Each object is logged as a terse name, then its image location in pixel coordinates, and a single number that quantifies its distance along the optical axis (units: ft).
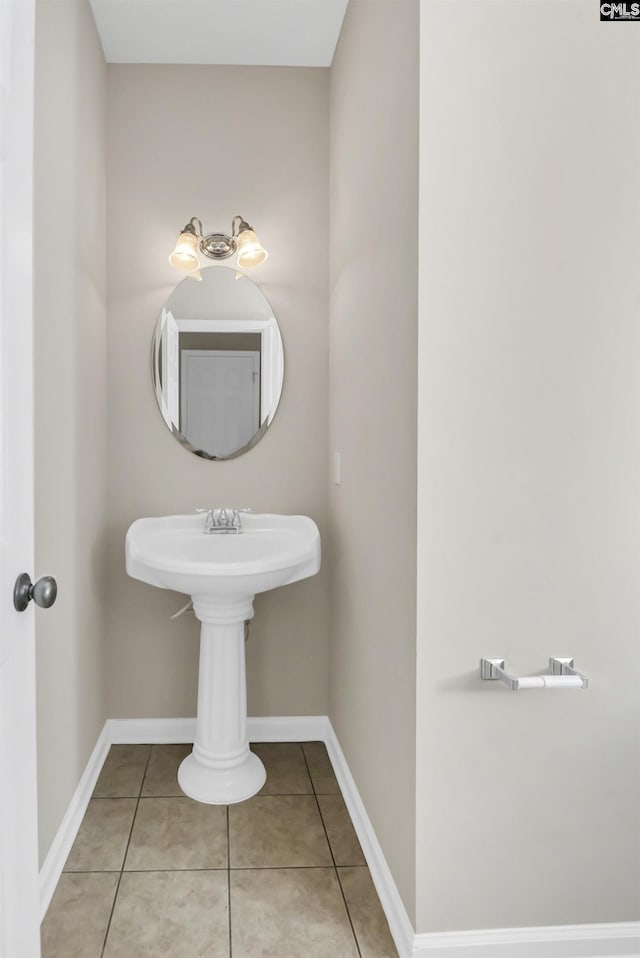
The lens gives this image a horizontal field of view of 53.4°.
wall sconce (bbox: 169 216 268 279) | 7.73
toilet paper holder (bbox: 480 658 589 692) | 4.24
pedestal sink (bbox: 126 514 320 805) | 6.56
